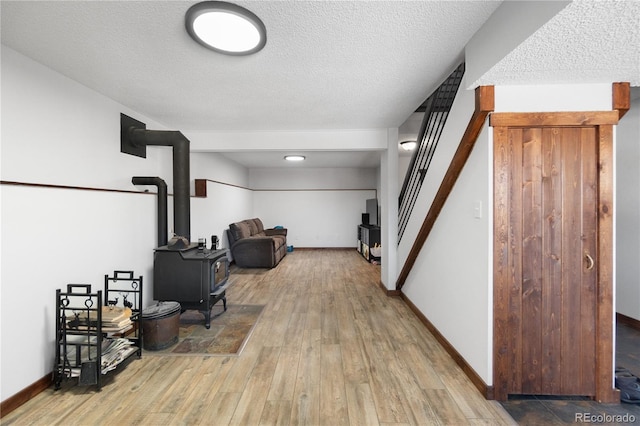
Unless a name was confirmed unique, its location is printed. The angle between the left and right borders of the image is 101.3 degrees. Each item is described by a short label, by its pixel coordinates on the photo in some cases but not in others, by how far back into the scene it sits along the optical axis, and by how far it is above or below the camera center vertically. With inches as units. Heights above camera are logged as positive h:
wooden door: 69.2 -13.8
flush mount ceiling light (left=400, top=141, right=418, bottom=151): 184.2 +49.0
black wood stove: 111.3 -27.6
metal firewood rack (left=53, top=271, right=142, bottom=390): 73.5 -39.7
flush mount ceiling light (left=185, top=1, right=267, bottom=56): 53.9 +42.2
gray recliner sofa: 224.5 -31.7
